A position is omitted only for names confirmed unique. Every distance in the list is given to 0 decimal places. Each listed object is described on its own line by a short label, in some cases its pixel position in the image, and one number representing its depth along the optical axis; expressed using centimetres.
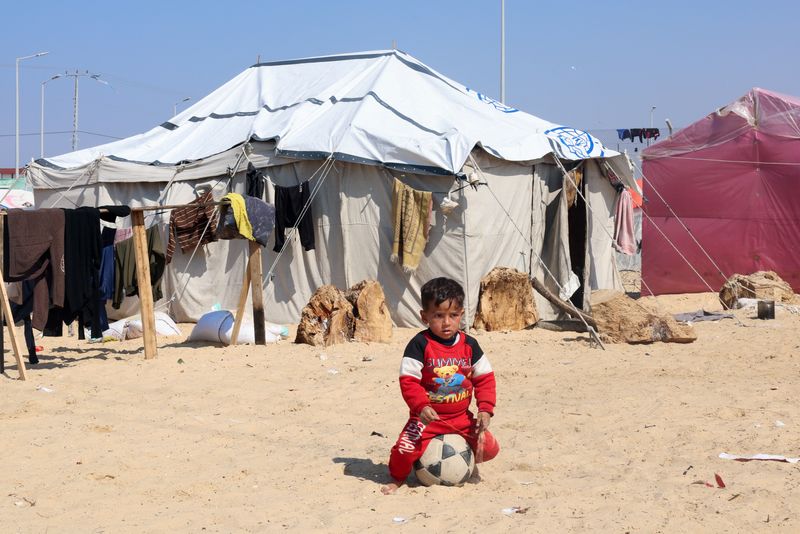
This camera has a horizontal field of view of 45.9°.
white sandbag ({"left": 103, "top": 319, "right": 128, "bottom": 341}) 1135
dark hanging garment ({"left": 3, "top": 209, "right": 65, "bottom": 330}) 811
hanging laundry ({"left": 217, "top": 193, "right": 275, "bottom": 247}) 963
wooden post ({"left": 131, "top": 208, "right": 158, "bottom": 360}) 895
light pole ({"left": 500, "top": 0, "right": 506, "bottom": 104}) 2516
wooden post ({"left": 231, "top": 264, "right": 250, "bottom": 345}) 967
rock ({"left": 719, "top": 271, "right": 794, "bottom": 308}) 1374
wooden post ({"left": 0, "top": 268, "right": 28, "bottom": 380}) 784
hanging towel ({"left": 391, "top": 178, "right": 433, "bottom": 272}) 1113
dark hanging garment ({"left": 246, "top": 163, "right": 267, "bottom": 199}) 1209
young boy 460
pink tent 1517
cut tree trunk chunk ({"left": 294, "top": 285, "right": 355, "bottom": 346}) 989
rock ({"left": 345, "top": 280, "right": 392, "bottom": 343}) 1016
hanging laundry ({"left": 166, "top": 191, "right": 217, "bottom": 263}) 1210
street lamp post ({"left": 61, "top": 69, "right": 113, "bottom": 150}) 4316
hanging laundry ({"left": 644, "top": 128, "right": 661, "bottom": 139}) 1980
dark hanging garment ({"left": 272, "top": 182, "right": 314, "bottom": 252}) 1183
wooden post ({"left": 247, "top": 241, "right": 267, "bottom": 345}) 973
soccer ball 470
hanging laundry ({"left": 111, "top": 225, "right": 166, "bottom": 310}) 1139
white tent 1138
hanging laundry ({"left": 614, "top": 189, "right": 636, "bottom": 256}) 1352
